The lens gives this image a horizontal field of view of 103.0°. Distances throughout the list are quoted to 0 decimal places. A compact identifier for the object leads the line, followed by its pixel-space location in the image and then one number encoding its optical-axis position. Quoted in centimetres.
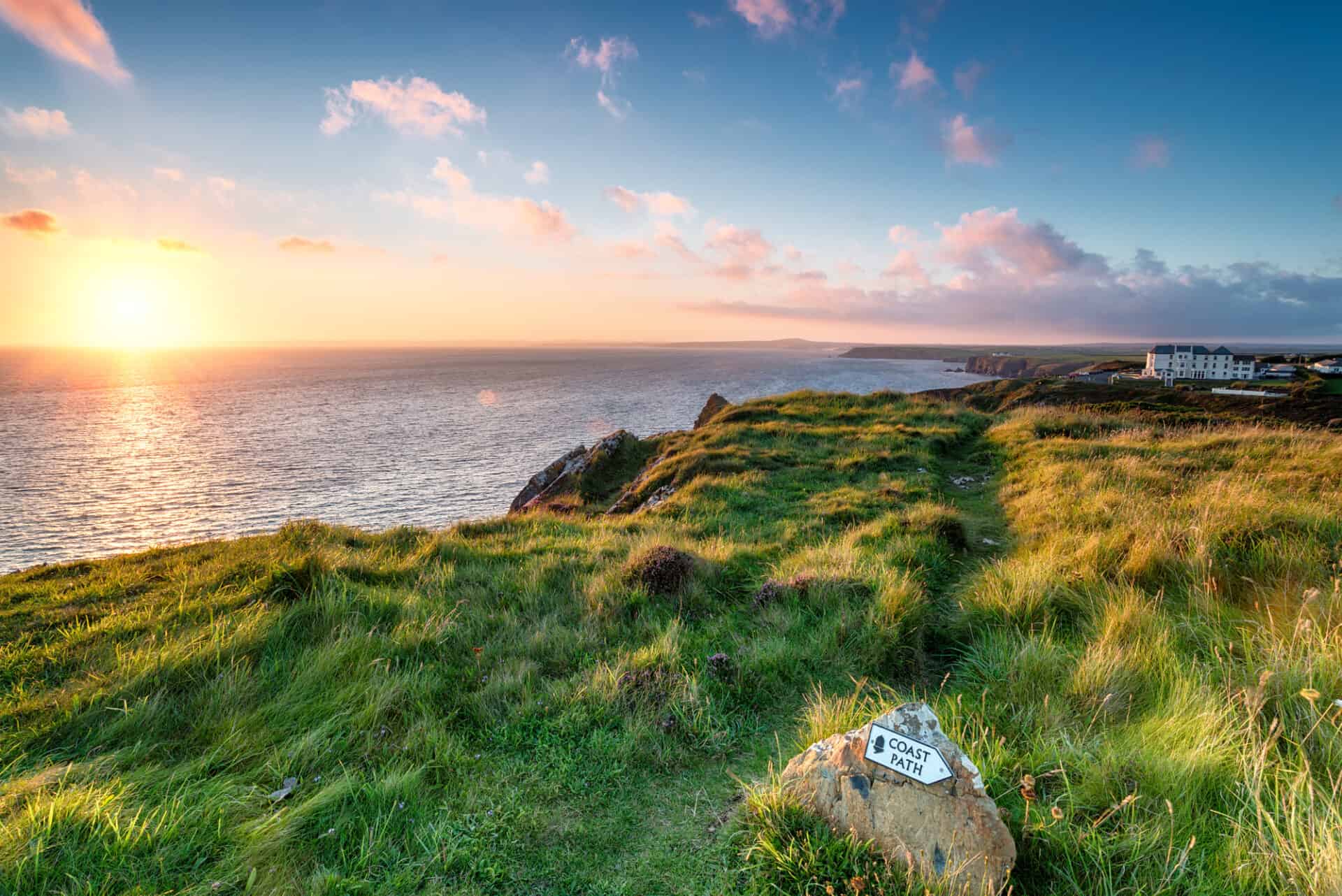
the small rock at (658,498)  1535
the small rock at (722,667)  529
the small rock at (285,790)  360
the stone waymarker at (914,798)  288
